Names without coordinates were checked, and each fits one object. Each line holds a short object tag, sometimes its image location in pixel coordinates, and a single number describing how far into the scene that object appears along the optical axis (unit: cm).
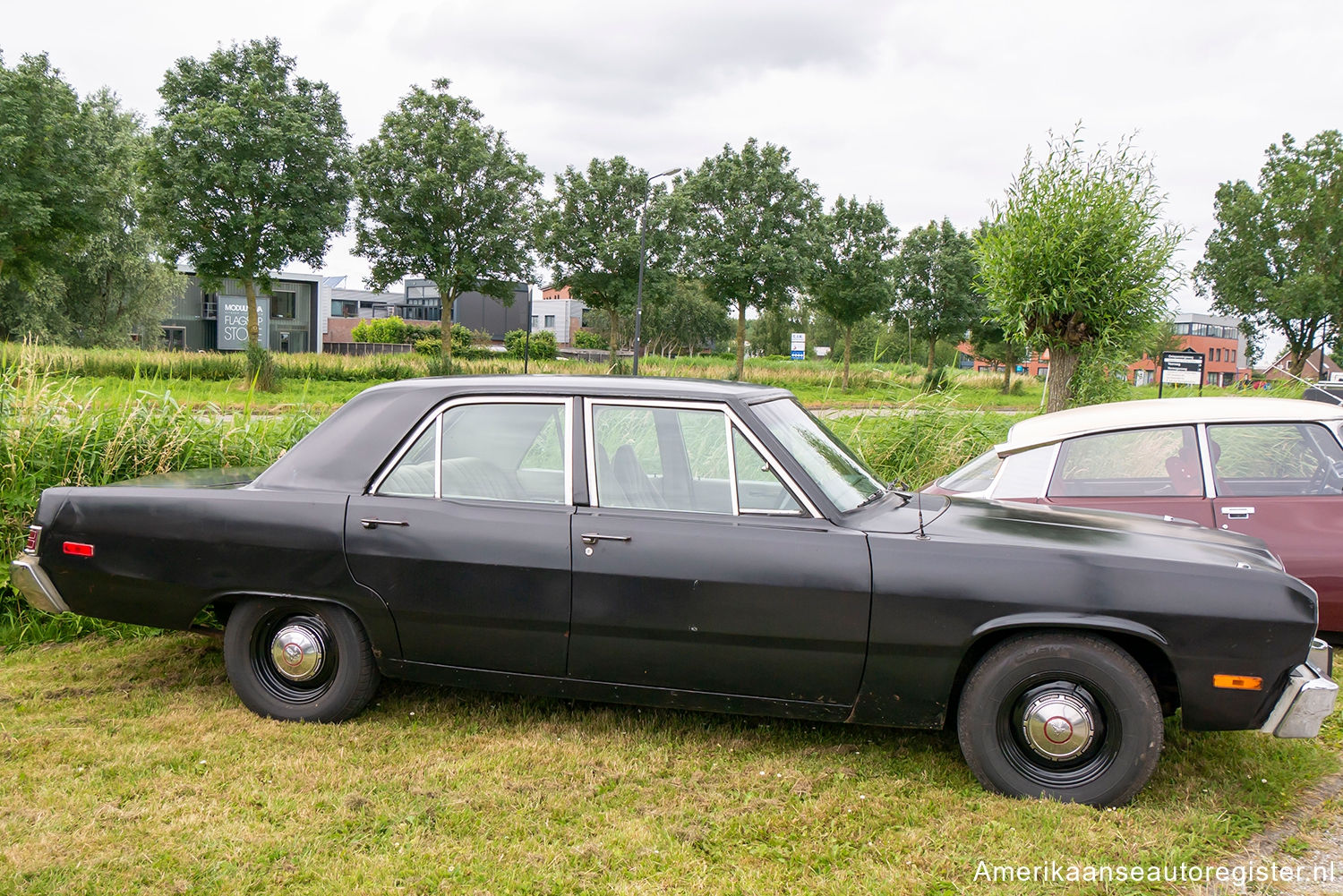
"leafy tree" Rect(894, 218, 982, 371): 3969
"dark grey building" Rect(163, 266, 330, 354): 5794
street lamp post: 2948
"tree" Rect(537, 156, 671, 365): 3600
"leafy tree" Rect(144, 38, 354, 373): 2534
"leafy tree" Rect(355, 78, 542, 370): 3272
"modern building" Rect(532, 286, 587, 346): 8606
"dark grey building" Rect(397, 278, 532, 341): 7588
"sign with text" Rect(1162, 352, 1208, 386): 1498
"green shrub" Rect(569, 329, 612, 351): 7006
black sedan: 323
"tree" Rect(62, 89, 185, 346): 3803
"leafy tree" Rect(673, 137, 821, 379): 3438
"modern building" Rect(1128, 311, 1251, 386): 8844
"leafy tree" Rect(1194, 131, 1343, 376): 3941
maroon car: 491
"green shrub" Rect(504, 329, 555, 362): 5050
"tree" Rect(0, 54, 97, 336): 2625
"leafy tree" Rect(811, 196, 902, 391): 3706
